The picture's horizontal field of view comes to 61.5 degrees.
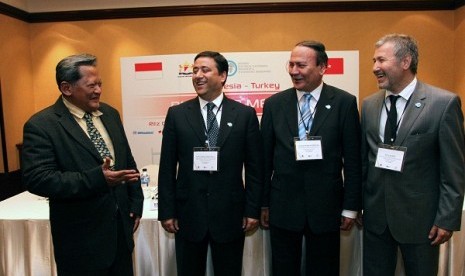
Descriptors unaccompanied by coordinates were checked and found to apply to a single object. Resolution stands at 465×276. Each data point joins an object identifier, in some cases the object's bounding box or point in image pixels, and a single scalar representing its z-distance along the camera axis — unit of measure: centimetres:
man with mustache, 162
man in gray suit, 179
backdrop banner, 503
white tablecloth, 237
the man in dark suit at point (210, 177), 201
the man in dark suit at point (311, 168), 200
